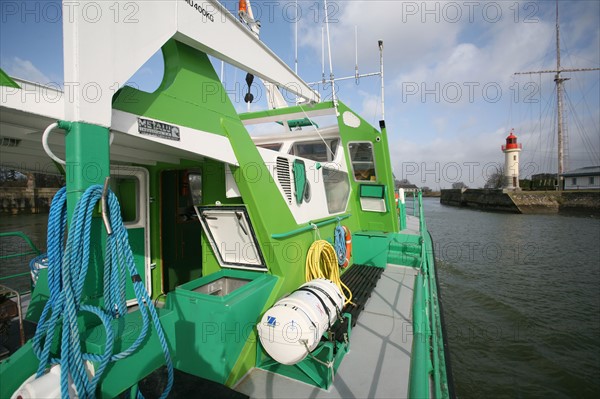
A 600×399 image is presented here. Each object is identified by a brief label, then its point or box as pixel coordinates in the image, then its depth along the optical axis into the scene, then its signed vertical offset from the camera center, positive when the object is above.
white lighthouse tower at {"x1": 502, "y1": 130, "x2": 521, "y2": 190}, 41.16 +4.53
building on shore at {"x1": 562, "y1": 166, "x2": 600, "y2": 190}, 36.47 +1.76
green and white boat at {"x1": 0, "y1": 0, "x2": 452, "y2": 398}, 1.63 -0.47
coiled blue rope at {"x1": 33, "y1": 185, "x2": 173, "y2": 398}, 1.54 -0.49
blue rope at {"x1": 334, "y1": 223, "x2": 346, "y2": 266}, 5.01 -0.81
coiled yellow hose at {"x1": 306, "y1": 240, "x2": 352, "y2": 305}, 3.80 -0.91
